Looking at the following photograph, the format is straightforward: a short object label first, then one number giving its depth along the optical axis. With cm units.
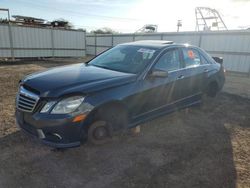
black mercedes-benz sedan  268
